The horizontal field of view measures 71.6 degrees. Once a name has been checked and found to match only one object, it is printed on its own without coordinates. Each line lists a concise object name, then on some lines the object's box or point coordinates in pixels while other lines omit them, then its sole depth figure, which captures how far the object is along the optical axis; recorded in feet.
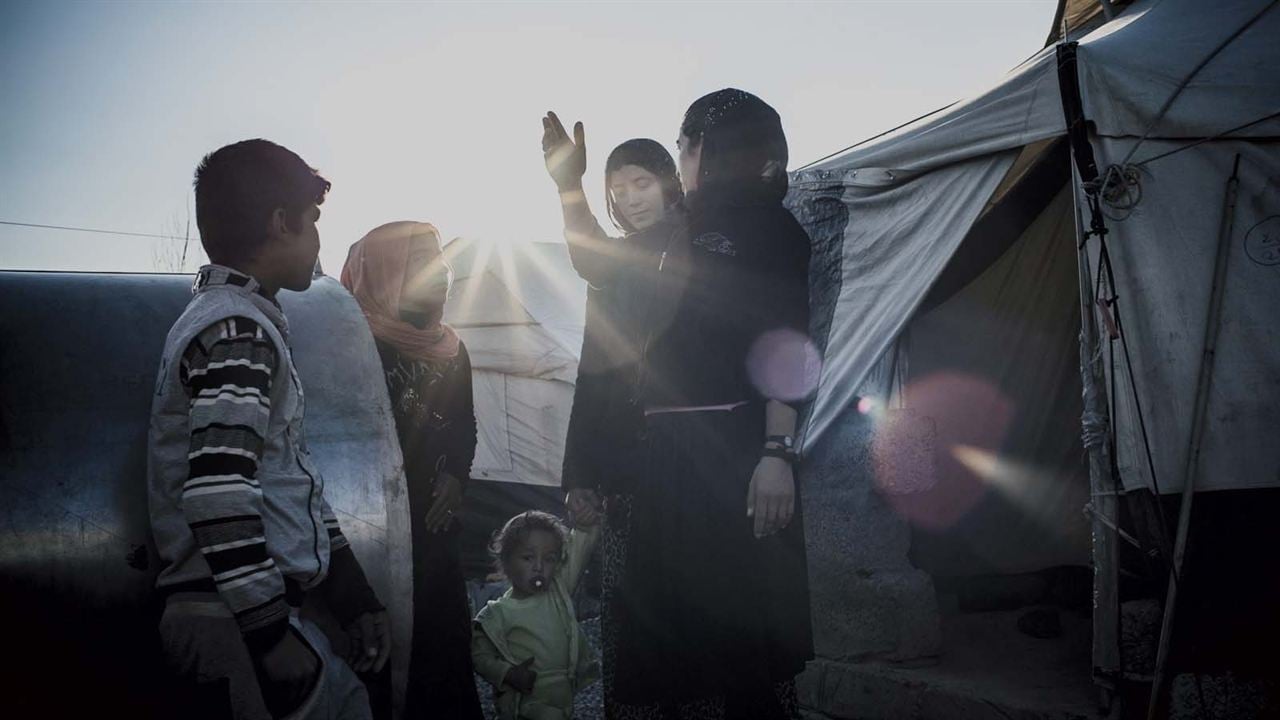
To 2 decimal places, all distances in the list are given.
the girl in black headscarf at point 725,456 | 6.15
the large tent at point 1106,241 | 10.39
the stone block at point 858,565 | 13.08
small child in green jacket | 9.93
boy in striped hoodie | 4.59
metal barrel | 4.99
